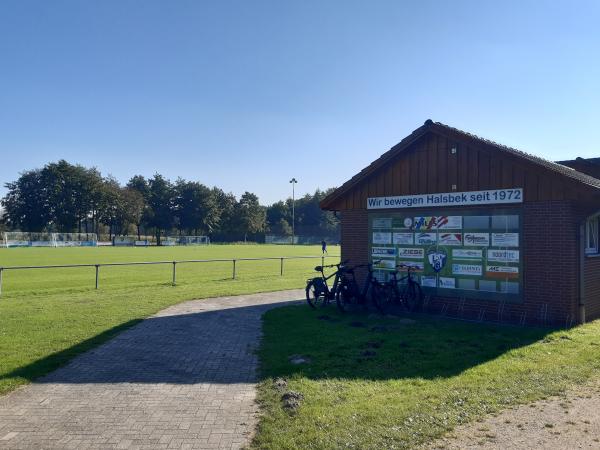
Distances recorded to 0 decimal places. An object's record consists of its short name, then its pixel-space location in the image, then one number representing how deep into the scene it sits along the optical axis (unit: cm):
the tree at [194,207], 10325
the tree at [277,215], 12228
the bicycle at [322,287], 1252
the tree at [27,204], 9069
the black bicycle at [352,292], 1210
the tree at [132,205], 9631
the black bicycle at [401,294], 1167
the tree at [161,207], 10169
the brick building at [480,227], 976
